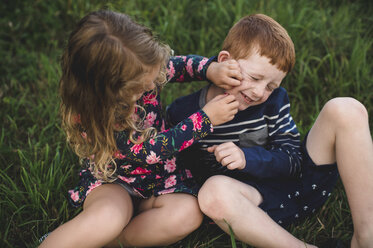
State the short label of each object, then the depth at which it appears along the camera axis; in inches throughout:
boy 60.0
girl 55.1
